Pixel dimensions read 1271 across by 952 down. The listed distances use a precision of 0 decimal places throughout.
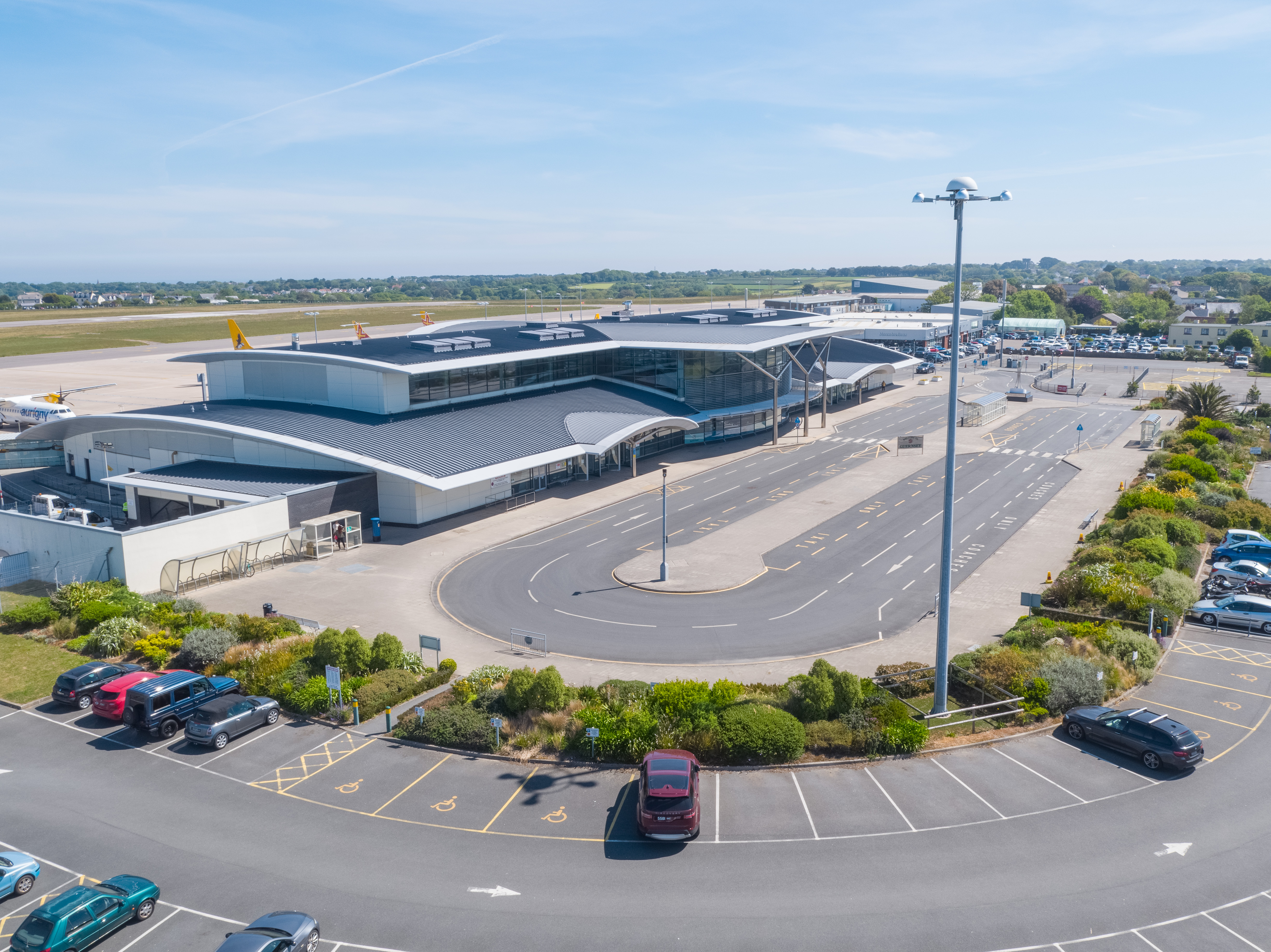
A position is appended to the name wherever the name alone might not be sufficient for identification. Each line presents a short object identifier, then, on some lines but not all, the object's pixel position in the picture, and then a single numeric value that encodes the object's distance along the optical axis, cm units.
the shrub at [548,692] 2809
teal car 1773
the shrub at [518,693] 2817
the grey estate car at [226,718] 2723
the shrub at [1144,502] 5028
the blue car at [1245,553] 4431
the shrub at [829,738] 2642
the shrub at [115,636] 3450
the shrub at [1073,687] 2889
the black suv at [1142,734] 2489
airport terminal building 5156
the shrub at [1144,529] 4497
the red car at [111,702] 2892
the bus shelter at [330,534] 4847
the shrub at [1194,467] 5881
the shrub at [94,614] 3678
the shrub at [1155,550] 4150
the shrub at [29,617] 3766
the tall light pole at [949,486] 2373
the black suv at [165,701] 2797
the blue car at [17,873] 1986
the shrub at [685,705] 2667
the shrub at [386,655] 3188
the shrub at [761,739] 2570
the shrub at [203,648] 3316
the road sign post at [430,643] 3212
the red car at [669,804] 2161
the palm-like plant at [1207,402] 8125
